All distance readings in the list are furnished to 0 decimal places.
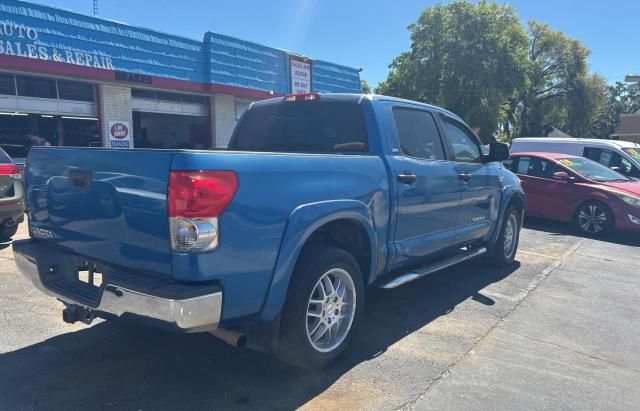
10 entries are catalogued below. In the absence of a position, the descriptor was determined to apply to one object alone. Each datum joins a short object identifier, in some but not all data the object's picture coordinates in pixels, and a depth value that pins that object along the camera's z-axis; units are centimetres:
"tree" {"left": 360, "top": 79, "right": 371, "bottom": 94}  5241
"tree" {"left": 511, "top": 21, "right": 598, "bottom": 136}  3956
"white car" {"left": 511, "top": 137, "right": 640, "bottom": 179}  1149
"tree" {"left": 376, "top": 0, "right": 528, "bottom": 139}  2936
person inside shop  1150
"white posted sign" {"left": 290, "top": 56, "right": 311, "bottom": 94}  1752
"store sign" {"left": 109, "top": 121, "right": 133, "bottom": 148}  1290
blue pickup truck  259
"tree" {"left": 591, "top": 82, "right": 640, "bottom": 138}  6062
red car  880
